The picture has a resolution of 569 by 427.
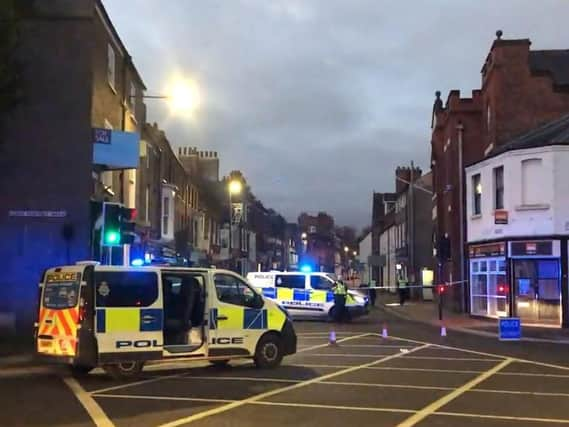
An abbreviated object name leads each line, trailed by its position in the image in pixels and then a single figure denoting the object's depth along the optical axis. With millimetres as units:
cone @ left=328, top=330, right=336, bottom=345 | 20247
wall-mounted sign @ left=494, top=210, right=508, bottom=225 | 28703
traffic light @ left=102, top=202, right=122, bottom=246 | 17875
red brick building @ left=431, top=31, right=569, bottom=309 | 32875
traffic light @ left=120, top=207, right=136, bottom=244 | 18234
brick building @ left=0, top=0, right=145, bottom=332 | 21875
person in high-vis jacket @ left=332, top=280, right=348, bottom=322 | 29720
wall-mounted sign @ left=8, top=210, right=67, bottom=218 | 21906
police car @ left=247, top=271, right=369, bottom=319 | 30406
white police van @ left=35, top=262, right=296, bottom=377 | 13305
